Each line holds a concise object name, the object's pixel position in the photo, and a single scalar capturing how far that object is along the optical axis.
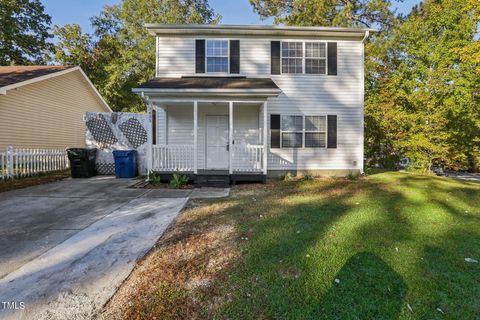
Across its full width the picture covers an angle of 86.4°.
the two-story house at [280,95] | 9.92
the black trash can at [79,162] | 9.89
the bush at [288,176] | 9.48
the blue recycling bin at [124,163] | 10.01
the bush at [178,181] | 8.05
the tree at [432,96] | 12.55
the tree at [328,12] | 16.62
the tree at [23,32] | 20.67
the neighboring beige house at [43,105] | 11.56
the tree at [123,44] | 21.84
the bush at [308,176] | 9.60
